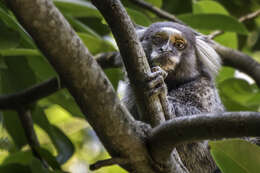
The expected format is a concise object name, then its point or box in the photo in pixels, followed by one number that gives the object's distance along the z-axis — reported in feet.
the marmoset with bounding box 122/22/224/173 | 27.40
